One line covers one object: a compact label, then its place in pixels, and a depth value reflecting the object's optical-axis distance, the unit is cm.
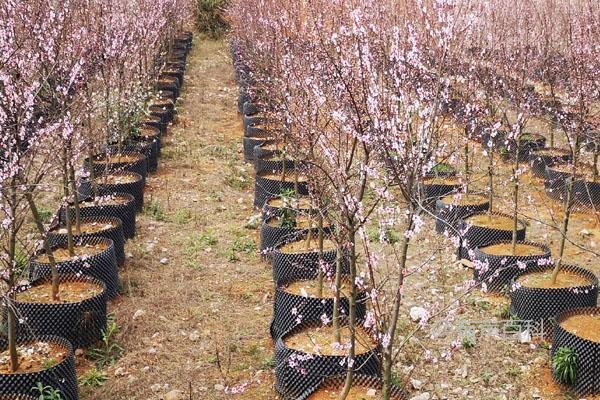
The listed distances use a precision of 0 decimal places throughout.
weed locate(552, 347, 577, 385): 516
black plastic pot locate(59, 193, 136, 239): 812
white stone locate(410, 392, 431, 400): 494
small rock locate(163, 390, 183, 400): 512
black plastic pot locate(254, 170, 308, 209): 918
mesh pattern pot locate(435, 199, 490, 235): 836
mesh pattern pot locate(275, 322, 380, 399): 488
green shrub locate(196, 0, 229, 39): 3112
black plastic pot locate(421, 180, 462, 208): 960
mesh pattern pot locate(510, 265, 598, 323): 614
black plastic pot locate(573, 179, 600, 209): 962
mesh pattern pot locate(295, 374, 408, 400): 466
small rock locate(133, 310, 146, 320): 641
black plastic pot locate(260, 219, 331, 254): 730
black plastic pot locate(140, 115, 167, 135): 1252
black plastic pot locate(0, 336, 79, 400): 470
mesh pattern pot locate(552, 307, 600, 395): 509
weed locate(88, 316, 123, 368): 569
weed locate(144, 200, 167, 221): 925
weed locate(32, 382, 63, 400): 460
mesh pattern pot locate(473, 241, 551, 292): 681
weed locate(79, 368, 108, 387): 534
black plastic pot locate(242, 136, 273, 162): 1179
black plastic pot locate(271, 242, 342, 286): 647
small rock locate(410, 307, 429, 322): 630
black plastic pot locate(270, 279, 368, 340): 575
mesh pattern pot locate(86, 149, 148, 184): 984
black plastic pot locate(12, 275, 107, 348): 568
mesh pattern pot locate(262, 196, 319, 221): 797
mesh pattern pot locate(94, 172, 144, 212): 877
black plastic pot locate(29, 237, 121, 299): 648
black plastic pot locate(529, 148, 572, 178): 1093
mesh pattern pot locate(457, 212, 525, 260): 775
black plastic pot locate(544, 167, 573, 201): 993
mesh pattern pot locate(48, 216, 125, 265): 721
